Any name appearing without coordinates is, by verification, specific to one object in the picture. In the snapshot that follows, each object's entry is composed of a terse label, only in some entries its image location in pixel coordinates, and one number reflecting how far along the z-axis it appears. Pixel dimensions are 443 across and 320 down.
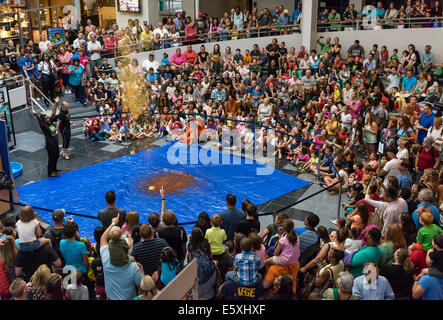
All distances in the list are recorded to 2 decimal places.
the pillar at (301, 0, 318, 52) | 17.30
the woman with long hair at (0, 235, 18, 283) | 5.74
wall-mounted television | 19.75
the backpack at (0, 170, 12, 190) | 8.70
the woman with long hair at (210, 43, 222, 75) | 17.09
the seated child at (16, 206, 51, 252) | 5.70
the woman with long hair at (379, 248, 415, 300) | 5.04
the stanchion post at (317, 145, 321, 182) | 10.53
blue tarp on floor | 9.37
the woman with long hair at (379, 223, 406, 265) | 5.54
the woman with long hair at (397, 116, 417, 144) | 9.73
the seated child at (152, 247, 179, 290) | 5.08
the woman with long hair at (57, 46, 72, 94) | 15.23
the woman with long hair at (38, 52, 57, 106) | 14.59
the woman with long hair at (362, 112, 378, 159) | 10.80
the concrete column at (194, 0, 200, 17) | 19.92
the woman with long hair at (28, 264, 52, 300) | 4.77
